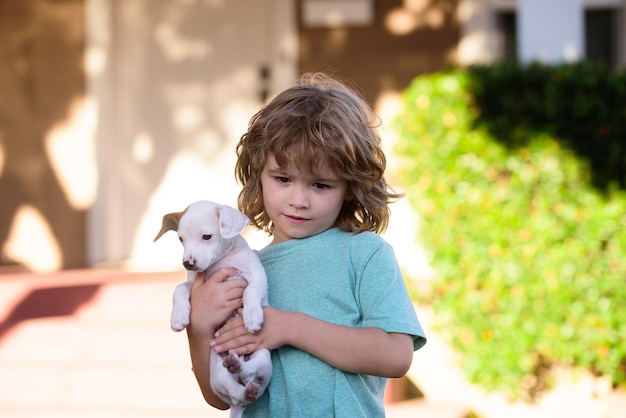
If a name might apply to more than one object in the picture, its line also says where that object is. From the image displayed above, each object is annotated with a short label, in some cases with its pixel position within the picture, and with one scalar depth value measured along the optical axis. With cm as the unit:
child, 212
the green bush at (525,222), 518
